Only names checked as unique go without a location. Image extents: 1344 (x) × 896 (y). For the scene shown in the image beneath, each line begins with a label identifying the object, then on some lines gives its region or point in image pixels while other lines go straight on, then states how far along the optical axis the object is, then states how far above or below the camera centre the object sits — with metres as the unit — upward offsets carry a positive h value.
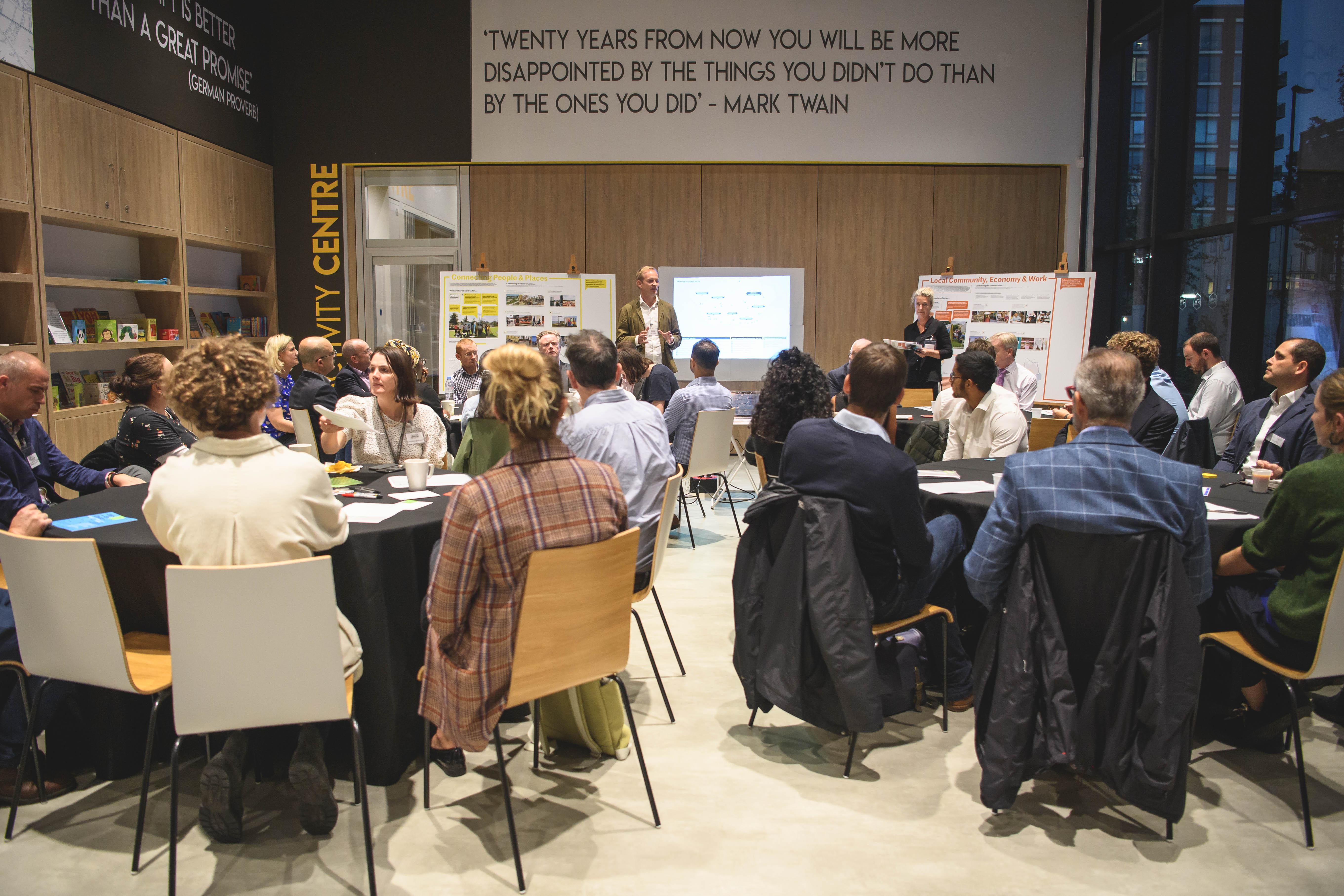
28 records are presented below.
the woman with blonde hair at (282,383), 5.03 -0.20
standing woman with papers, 7.73 +0.13
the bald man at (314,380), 4.73 -0.15
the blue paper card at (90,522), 2.55 -0.51
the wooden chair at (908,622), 2.70 -0.83
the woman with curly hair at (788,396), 4.72 -0.21
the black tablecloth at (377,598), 2.45 -0.70
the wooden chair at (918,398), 6.91 -0.31
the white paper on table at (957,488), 3.28 -0.48
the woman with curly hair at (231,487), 2.07 -0.32
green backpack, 2.81 -1.17
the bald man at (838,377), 6.19 -0.14
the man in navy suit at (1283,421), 3.69 -0.26
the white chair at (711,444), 5.18 -0.53
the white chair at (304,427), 4.55 -0.39
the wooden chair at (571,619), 2.08 -0.65
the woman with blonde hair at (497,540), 2.05 -0.44
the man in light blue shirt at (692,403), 5.38 -0.29
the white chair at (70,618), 2.08 -0.65
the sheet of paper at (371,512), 2.63 -0.49
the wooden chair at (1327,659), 2.28 -0.78
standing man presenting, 7.62 +0.28
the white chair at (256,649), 1.94 -0.67
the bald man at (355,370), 5.05 -0.10
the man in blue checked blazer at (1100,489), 2.24 -0.33
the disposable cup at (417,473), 3.04 -0.41
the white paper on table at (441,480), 3.23 -0.47
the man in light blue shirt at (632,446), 3.06 -0.32
